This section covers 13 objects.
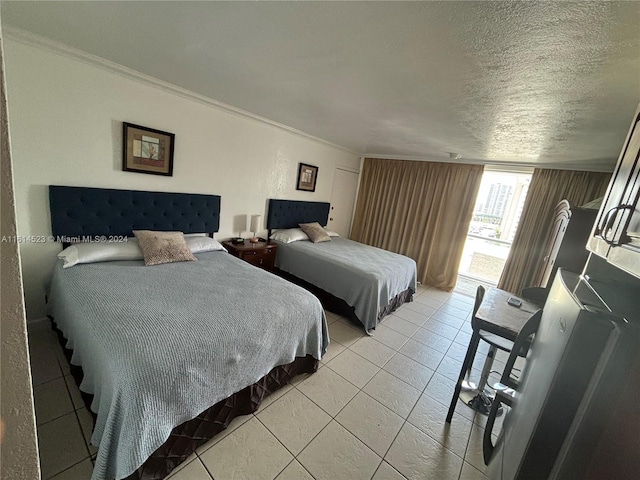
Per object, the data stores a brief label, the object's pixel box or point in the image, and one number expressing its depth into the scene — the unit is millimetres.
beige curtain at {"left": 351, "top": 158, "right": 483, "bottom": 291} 4453
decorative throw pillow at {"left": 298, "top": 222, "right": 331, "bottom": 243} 4125
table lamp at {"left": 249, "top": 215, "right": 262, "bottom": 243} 3615
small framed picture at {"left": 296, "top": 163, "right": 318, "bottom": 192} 4227
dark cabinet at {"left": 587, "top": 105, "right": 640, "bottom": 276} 755
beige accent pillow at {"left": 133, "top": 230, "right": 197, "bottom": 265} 2381
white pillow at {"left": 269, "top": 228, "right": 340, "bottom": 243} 3851
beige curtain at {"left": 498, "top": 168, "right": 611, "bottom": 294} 3562
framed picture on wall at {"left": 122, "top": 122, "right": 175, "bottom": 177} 2445
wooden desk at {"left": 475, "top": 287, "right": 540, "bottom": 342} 1718
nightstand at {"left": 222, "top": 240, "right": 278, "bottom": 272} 3301
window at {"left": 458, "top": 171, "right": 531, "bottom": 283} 5355
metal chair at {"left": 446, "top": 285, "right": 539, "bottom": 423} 1862
